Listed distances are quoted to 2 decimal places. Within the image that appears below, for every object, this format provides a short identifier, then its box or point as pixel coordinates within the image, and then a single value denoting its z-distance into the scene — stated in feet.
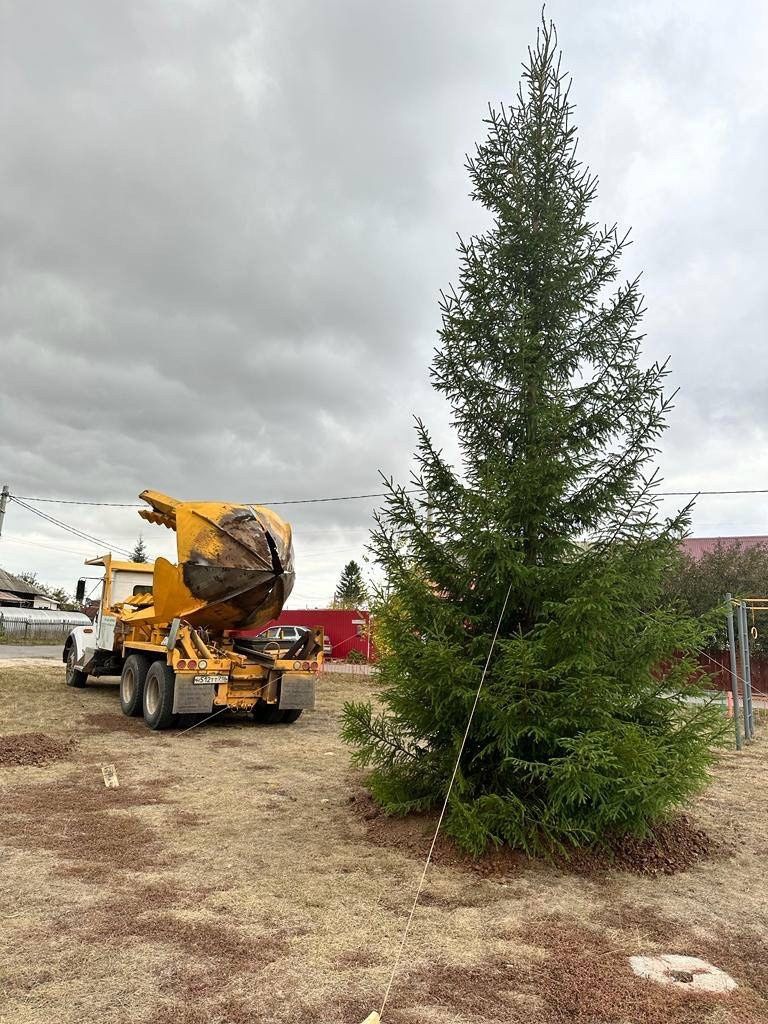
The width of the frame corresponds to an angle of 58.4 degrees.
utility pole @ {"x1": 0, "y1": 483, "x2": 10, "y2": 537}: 112.37
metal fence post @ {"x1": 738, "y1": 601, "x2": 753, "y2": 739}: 39.11
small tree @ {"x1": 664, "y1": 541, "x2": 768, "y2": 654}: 89.10
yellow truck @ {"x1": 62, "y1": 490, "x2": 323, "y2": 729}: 35.04
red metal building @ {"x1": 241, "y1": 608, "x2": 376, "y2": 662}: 96.37
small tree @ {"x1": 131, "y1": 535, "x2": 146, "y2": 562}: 254.27
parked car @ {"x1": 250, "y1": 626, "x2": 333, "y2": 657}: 40.14
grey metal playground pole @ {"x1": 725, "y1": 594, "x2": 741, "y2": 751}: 36.91
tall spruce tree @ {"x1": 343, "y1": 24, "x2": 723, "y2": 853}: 16.47
